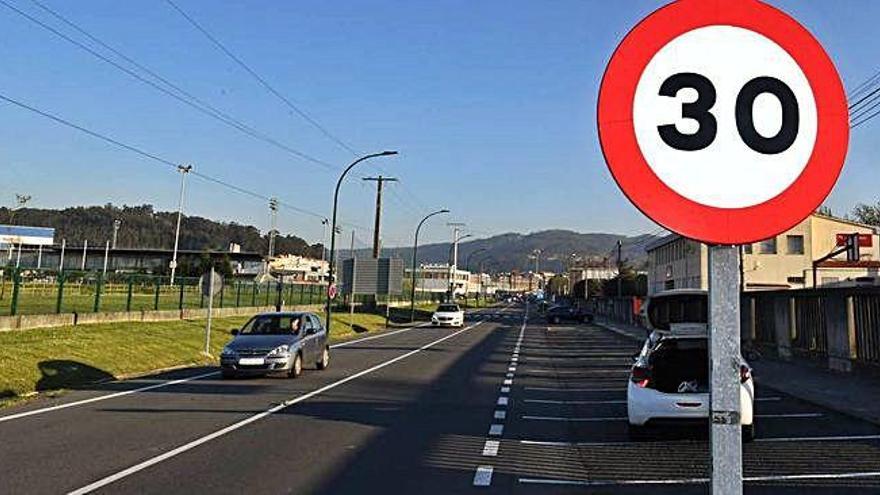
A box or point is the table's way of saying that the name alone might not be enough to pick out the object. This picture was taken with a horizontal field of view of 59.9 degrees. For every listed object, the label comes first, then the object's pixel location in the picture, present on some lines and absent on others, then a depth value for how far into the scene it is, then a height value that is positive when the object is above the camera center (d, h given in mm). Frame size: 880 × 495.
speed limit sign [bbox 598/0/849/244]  2100 +585
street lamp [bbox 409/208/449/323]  65562 +1854
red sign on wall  53600 +6498
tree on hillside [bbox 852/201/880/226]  73812 +11517
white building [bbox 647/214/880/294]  61062 +5723
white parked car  10000 -770
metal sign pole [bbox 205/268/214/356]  25520 +407
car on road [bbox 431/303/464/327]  54281 -73
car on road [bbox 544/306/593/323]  65500 +523
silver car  18328 -924
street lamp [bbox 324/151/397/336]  39438 +4184
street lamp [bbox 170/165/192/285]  80181 +14301
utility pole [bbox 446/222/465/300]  95388 +7125
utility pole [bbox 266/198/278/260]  104600 +14083
